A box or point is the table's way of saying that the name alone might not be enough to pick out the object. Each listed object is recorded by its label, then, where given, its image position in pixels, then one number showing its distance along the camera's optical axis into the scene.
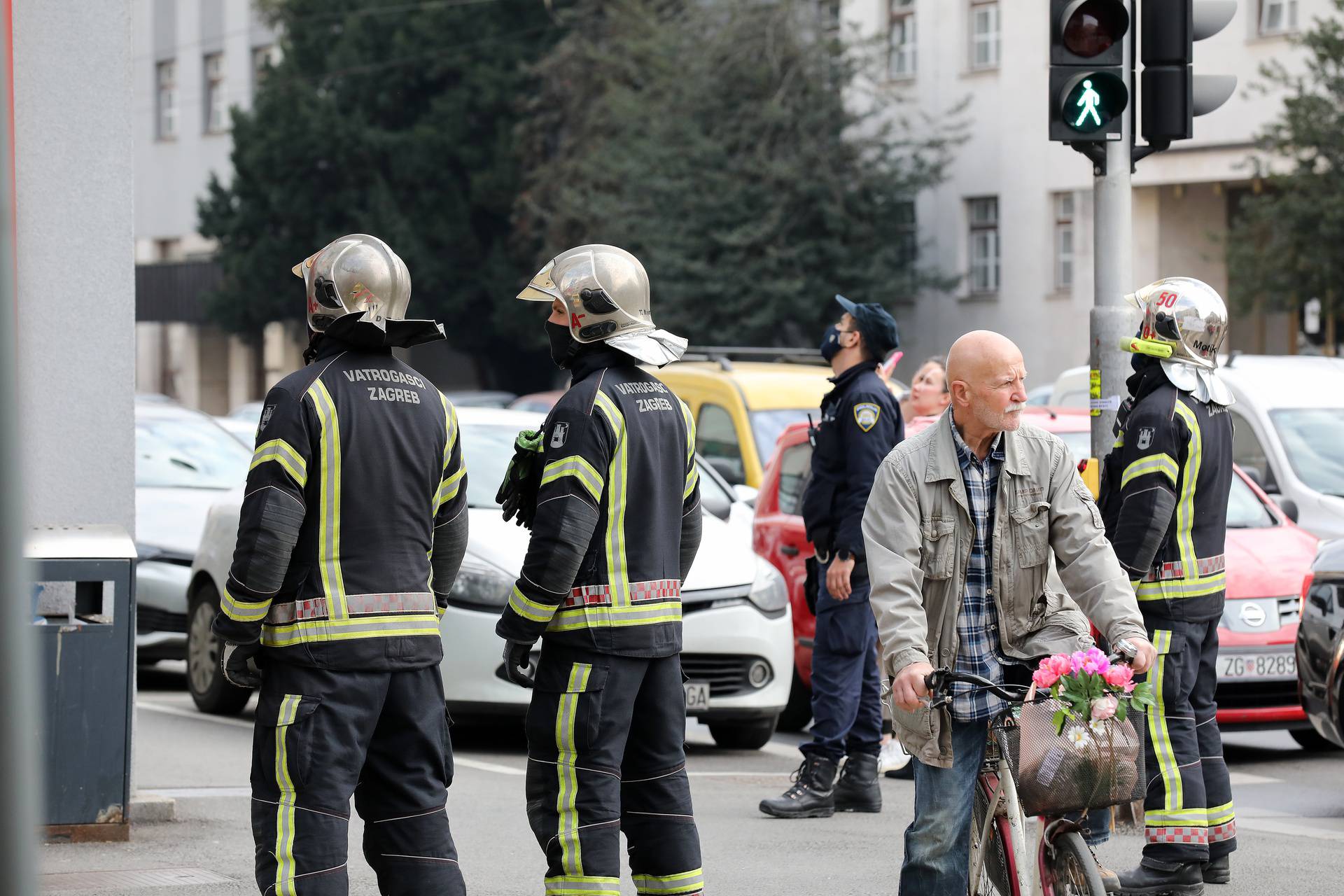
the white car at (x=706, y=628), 16.78
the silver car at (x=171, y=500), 21.30
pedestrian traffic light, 13.86
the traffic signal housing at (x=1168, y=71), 14.05
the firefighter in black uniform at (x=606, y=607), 9.39
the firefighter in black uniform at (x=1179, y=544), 11.41
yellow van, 23.96
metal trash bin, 12.43
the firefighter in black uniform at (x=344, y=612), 8.51
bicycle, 8.39
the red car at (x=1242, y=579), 17.46
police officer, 14.28
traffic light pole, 13.96
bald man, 8.76
